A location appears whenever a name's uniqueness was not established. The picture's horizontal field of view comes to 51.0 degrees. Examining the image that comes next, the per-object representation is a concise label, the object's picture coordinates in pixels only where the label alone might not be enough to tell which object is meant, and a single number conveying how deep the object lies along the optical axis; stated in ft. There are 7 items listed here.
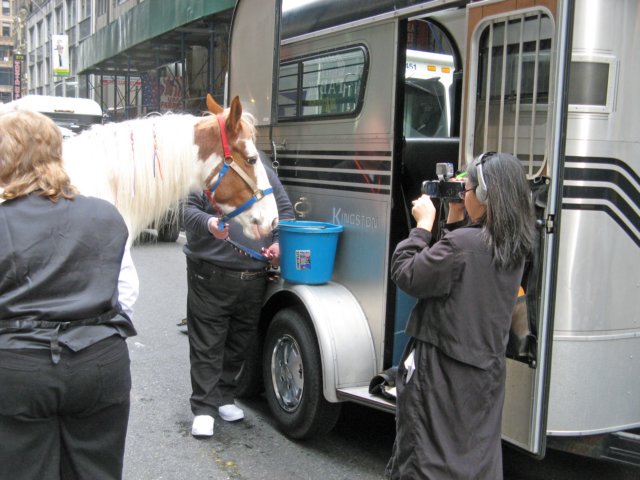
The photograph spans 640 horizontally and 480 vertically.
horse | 9.93
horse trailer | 9.78
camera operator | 8.41
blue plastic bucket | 13.85
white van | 58.90
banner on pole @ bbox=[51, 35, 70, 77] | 116.06
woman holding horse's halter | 14.33
